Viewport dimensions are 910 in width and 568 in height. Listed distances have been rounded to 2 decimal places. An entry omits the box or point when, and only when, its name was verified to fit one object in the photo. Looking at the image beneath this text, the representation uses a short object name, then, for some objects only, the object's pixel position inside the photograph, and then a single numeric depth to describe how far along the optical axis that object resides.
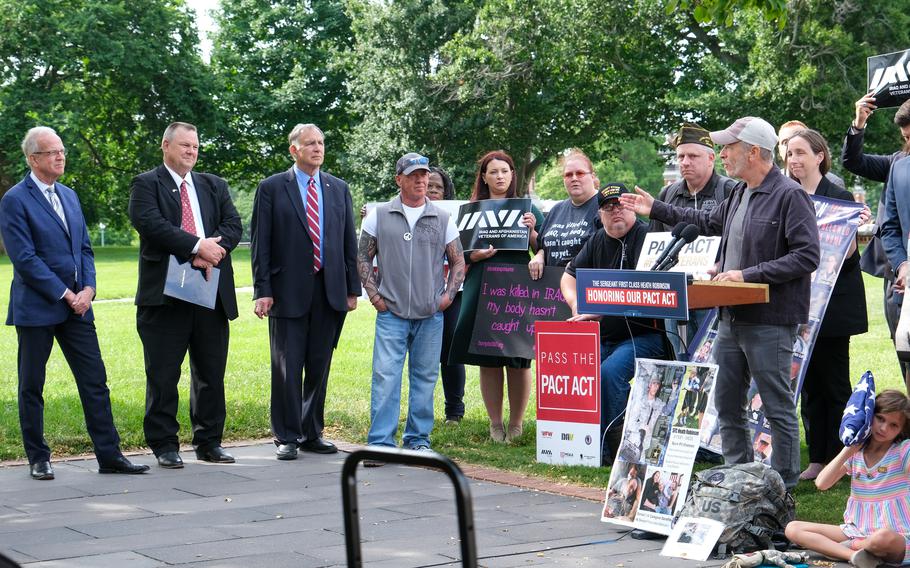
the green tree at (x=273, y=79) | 51.47
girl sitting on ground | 5.31
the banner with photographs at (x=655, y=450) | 6.02
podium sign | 6.13
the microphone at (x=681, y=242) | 6.28
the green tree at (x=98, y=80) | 45.03
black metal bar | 2.82
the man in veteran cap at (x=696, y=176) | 7.83
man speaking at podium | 6.27
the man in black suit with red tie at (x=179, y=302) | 8.11
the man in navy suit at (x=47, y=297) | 7.62
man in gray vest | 8.52
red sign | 7.86
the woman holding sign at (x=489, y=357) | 9.07
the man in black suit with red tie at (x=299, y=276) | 8.59
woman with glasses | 8.45
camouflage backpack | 5.69
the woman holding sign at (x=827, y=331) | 7.41
